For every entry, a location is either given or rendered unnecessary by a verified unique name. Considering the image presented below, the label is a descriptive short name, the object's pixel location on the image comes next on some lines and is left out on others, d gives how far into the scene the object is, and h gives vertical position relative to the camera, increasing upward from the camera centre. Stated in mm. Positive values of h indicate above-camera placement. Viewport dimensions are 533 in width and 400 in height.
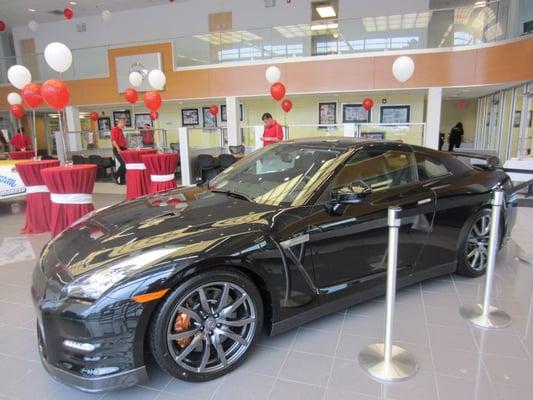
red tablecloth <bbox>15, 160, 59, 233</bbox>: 4902 -882
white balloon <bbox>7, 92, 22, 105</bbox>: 11844 +1025
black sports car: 1695 -694
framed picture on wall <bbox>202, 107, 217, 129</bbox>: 14727 +379
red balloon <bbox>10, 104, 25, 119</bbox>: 11023 +600
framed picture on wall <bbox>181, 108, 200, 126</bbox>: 15094 +477
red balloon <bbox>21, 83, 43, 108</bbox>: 6660 +622
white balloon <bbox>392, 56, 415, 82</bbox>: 8734 +1322
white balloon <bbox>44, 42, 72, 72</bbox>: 5066 +1008
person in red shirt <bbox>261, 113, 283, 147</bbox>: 7090 -60
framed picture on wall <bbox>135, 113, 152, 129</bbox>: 15791 +412
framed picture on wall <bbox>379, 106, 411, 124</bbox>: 13086 +385
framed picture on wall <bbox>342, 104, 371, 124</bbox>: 13477 +439
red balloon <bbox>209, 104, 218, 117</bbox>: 13109 +648
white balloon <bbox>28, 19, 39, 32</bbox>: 12195 +3429
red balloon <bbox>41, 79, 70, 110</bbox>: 4703 +464
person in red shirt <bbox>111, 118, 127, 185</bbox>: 8922 -232
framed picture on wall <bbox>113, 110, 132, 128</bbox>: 15766 +587
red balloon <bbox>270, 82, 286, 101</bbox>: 8117 +783
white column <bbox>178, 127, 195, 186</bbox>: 7746 -613
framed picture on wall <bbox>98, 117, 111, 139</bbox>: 16219 +61
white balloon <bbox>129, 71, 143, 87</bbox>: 10941 +1479
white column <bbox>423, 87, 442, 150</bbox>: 10359 +176
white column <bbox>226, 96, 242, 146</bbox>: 11953 +233
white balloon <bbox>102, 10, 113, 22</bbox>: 11461 +3481
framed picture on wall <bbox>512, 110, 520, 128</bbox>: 10680 +141
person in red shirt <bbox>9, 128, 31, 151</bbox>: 11656 -379
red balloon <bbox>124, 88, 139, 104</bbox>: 9344 +841
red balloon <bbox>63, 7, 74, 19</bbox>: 10606 +3293
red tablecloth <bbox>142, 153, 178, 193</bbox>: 5784 -627
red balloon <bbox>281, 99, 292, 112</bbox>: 9906 +568
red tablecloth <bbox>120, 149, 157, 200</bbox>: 6508 -786
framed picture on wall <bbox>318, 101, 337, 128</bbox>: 13828 +506
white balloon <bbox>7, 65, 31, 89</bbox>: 8047 +1176
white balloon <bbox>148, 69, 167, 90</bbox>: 9000 +1187
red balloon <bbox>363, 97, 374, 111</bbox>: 11107 +629
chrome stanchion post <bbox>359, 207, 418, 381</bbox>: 1981 -1309
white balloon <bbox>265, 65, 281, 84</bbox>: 9008 +1260
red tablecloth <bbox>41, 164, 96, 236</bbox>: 4012 -672
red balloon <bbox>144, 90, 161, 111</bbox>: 7297 +555
